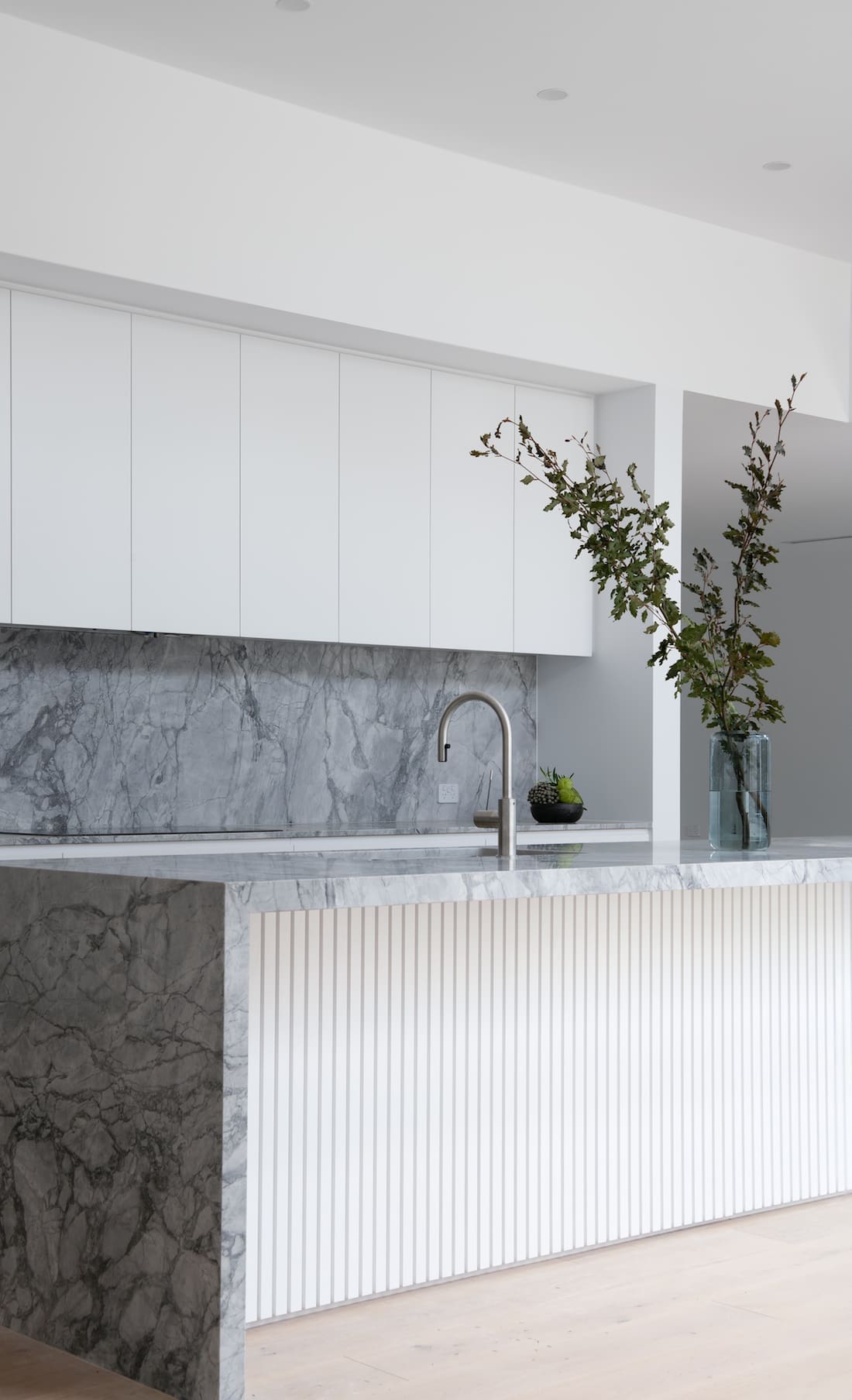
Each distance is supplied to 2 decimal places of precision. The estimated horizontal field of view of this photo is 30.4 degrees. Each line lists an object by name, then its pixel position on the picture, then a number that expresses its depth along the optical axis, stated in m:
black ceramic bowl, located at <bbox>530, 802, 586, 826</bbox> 5.28
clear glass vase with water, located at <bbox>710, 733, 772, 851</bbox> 3.23
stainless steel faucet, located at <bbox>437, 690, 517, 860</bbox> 2.92
